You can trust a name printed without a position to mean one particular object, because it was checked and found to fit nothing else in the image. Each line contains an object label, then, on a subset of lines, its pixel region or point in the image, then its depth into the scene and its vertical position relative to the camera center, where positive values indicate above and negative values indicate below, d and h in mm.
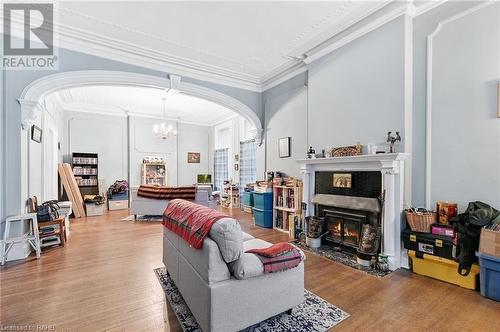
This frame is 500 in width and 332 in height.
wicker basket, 2820 -696
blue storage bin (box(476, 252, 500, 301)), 2240 -1109
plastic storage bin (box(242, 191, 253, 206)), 6464 -976
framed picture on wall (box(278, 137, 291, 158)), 5207 +407
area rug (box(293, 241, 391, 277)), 2957 -1377
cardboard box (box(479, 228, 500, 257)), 2227 -772
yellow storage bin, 2479 -1237
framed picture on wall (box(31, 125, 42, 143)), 3955 +554
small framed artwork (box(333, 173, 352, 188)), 3617 -250
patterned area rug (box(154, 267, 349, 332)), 1889 -1349
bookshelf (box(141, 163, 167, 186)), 8656 -346
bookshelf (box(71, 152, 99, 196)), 7527 -230
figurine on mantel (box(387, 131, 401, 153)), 3062 +343
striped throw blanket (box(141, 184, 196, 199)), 6180 -753
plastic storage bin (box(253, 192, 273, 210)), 5320 -849
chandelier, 7016 +1051
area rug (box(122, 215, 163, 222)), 6152 -1476
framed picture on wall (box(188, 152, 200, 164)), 9913 +301
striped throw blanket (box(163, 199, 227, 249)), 1810 -517
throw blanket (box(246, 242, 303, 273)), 1849 -770
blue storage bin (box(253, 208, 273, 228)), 5312 -1250
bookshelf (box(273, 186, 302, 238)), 4637 -900
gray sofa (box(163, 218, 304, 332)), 1658 -944
